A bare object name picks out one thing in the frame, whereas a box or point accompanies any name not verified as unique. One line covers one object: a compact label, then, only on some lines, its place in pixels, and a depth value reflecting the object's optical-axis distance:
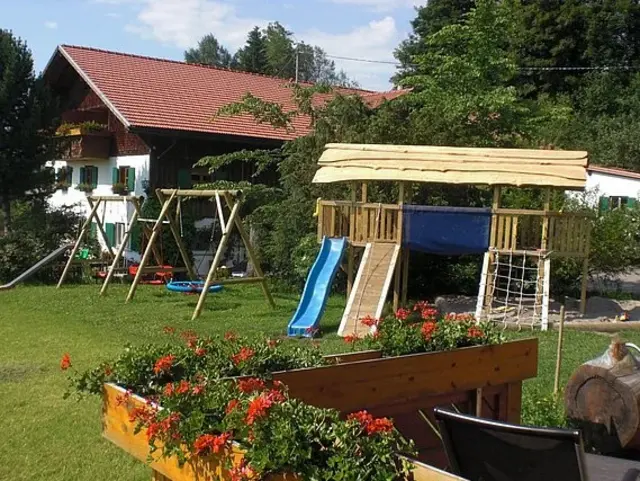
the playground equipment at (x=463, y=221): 12.20
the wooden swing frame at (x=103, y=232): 15.02
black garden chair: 2.81
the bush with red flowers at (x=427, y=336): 4.86
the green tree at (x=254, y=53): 68.19
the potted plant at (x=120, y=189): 21.51
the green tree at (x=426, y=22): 41.94
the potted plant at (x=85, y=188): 23.25
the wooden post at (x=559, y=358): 6.12
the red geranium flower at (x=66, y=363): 4.12
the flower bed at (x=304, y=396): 2.70
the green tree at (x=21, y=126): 19.56
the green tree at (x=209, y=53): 82.04
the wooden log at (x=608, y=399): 4.94
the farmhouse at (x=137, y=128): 21.02
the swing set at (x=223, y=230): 12.33
